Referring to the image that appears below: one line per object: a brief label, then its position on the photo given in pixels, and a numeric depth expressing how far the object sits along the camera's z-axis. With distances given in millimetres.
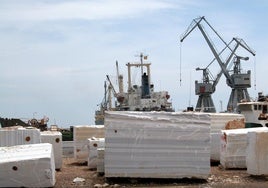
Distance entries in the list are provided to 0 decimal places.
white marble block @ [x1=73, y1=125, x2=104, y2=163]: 18578
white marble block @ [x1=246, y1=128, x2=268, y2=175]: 12328
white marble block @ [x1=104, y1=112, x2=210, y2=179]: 11828
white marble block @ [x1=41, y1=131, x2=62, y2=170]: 16031
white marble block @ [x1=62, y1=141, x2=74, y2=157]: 26708
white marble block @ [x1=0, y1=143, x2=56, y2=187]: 10188
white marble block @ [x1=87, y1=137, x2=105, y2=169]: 15484
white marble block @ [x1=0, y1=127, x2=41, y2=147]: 14398
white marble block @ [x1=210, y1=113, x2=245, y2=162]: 19469
